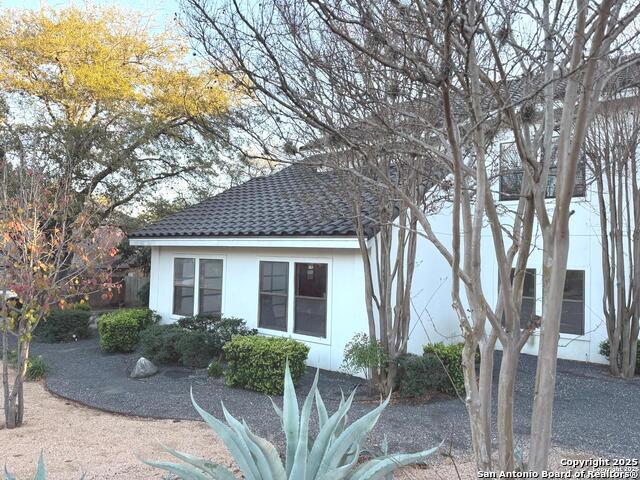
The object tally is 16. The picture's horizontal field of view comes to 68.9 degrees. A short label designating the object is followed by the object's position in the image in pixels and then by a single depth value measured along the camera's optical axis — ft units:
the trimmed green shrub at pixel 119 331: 33.81
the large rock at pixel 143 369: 26.78
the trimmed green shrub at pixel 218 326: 29.73
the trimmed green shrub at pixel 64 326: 39.45
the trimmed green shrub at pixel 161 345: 29.50
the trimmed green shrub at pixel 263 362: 23.77
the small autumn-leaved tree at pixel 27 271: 18.44
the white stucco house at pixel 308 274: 28.71
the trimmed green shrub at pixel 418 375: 22.26
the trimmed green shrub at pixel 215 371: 26.76
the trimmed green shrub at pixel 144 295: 53.92
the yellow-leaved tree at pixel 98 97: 42.75
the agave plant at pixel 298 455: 8.36
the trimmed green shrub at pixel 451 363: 23.57
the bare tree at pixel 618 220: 26.94
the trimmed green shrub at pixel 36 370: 26.73
